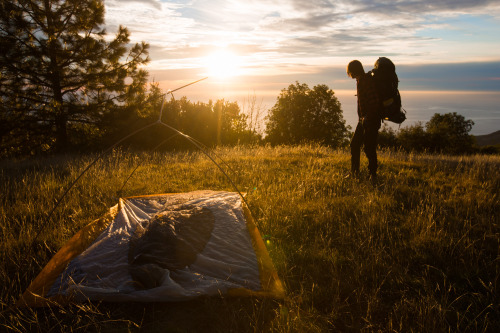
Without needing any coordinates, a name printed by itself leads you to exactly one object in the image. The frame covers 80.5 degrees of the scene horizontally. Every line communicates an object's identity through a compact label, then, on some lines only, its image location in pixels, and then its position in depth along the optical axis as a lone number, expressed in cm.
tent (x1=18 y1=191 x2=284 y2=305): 253
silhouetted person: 567
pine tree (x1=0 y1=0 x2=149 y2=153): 1100
